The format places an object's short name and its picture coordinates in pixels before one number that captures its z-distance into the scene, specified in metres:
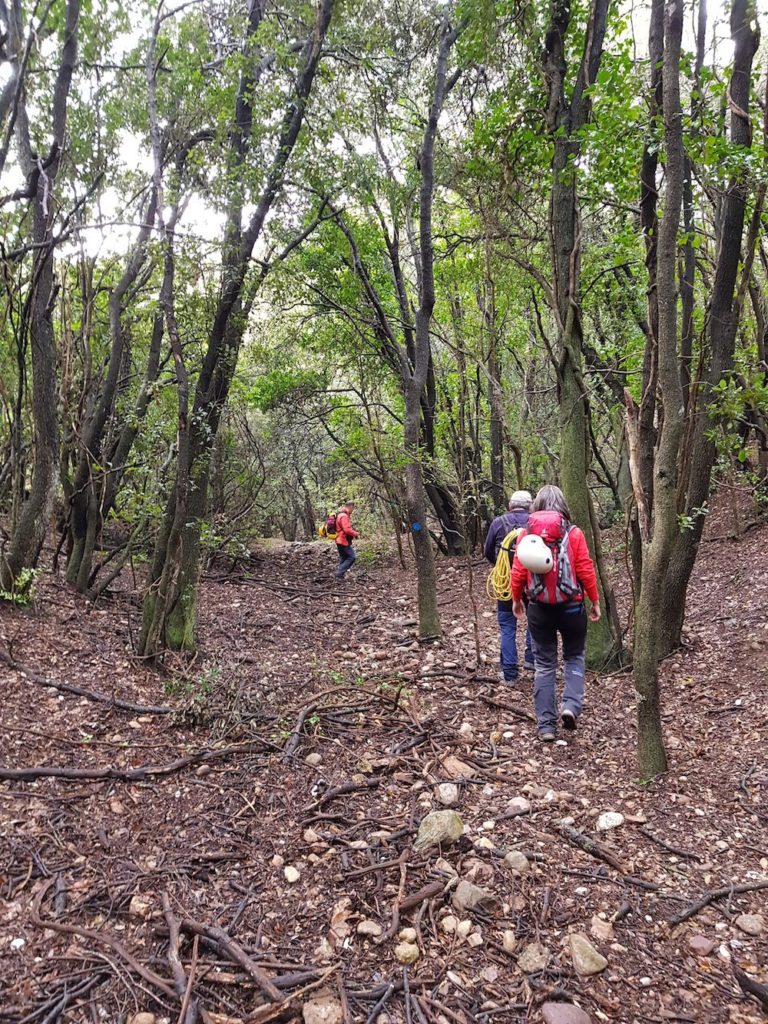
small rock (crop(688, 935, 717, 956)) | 2.76
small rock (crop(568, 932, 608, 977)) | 2.68
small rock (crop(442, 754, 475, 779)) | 4.38
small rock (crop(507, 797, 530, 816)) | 3.86
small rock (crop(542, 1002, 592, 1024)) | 2.44
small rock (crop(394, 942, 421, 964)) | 2.79
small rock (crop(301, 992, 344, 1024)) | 2.48
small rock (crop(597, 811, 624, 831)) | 3.69
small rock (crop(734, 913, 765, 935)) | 2.84
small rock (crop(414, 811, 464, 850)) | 3.55
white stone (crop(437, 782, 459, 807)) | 4.00
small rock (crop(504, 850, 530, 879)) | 3.30
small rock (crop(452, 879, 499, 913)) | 3.07
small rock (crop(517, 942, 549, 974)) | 2.71
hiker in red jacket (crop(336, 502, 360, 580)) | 13.27
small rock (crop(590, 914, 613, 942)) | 2.86
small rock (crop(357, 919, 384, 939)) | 2.94
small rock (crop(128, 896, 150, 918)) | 3.06
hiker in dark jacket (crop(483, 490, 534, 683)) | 6.33
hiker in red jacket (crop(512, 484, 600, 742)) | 4.91
